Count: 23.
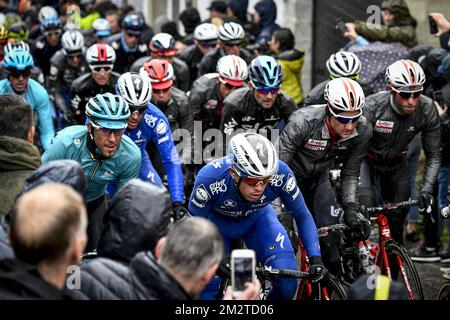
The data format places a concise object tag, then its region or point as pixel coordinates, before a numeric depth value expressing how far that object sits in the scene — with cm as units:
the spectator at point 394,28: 1309
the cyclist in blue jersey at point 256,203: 693
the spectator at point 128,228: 470
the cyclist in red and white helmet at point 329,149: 837
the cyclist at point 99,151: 764
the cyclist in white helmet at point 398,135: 902
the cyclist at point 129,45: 1555
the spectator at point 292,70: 1372
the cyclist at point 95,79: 1168
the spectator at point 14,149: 592
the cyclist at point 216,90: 1130
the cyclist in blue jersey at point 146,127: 898
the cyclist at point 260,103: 1012
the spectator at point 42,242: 395
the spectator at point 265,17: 1562
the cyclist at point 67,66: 1403
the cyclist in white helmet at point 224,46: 1353
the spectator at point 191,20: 1780
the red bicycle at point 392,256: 810
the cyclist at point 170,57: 1340
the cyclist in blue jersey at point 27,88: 1072
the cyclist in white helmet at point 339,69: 1086
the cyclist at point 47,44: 1662
